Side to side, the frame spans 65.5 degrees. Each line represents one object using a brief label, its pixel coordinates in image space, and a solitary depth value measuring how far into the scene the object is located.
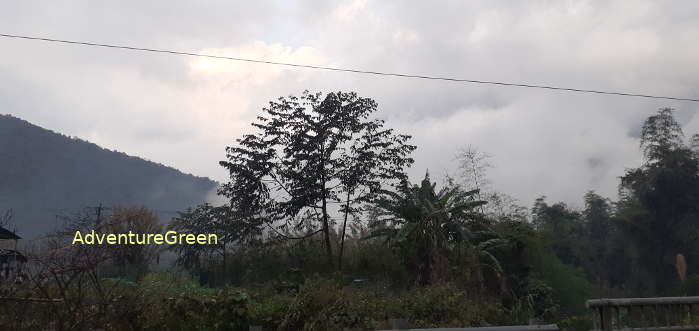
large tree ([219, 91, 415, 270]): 21.12
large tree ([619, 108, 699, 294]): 33.16
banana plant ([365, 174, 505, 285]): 16.56
